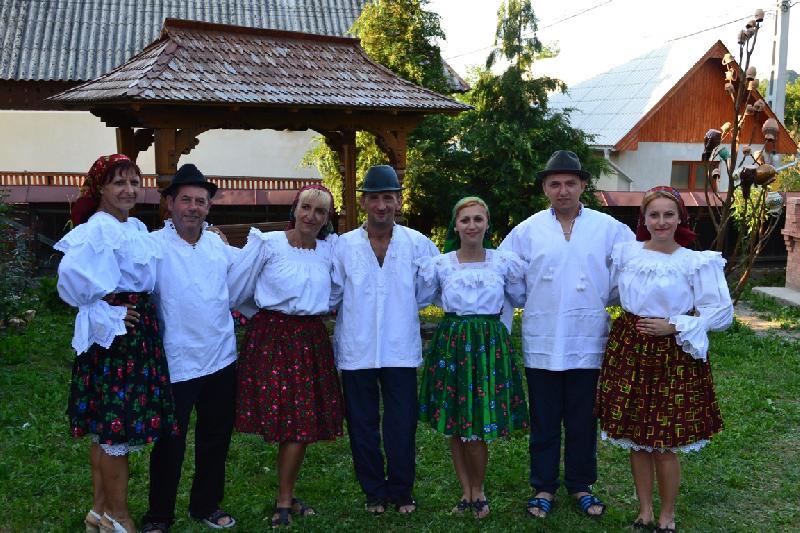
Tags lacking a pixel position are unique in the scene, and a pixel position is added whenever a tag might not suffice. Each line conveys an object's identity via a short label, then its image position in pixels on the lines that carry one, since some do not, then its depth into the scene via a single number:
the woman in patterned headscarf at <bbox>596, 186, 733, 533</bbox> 3.48
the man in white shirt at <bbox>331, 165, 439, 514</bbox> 3.85
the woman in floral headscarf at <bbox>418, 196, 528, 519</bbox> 3.71
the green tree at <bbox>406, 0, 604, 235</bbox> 10.41
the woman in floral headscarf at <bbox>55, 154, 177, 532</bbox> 3.18
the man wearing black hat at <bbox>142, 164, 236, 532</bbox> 3.48
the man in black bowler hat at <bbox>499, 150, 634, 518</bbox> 3.83
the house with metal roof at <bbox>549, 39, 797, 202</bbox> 17.78
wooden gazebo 6.79
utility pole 15.09
